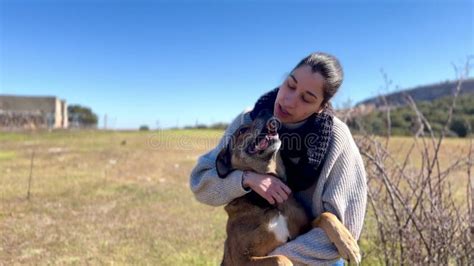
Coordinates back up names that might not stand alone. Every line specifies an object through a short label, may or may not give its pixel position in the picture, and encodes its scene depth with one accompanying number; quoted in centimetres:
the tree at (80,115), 6218
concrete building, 5450
